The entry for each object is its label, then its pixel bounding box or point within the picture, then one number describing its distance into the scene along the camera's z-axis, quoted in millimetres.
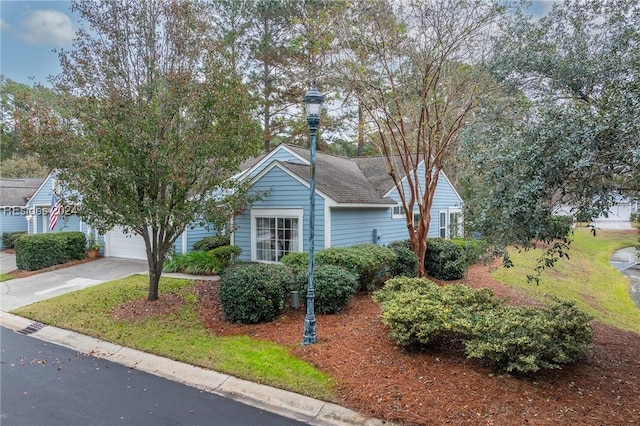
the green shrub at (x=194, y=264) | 11730
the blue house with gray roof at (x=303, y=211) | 11227
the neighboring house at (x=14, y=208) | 21078
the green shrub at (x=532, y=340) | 4859
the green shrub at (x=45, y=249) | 13773
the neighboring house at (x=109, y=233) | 14211
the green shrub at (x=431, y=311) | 5520
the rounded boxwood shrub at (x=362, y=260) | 9055
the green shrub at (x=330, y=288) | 7715
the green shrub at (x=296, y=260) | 9375
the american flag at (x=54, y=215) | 16019
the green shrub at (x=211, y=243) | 13484
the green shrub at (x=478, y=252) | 5445
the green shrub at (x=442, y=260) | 12211
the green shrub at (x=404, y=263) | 11156
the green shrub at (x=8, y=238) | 20375
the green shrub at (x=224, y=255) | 11781
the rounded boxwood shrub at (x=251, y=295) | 7297
